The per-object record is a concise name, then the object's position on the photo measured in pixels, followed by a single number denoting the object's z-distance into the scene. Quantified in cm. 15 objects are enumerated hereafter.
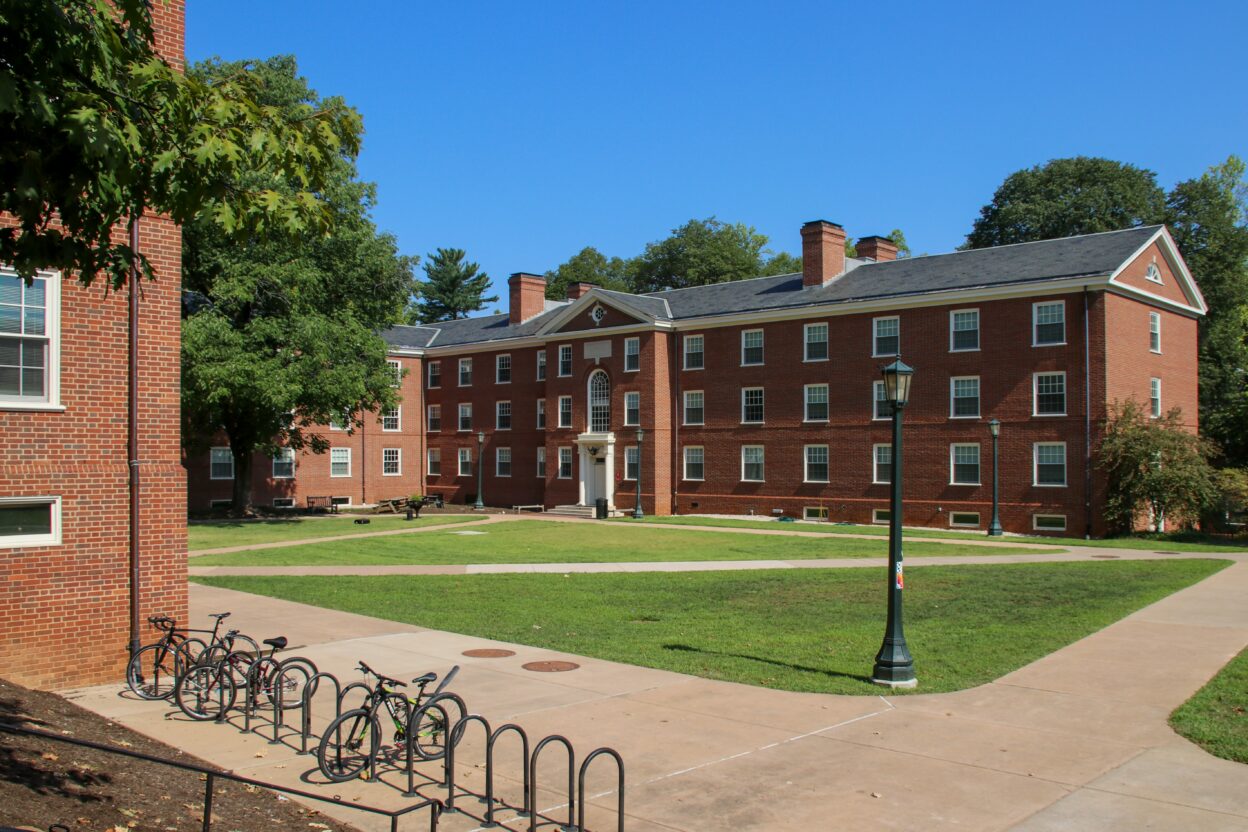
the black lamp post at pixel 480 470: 4937
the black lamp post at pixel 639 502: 4230
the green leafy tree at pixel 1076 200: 5659
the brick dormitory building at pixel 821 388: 3503
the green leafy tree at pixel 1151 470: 3203
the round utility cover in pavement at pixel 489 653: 1298
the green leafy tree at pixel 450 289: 9888
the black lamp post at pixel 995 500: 3328
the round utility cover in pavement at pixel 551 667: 1212
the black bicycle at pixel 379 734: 791
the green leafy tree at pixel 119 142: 601
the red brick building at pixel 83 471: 1079
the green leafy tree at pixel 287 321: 3391
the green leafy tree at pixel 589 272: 9269
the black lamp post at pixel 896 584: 1116
